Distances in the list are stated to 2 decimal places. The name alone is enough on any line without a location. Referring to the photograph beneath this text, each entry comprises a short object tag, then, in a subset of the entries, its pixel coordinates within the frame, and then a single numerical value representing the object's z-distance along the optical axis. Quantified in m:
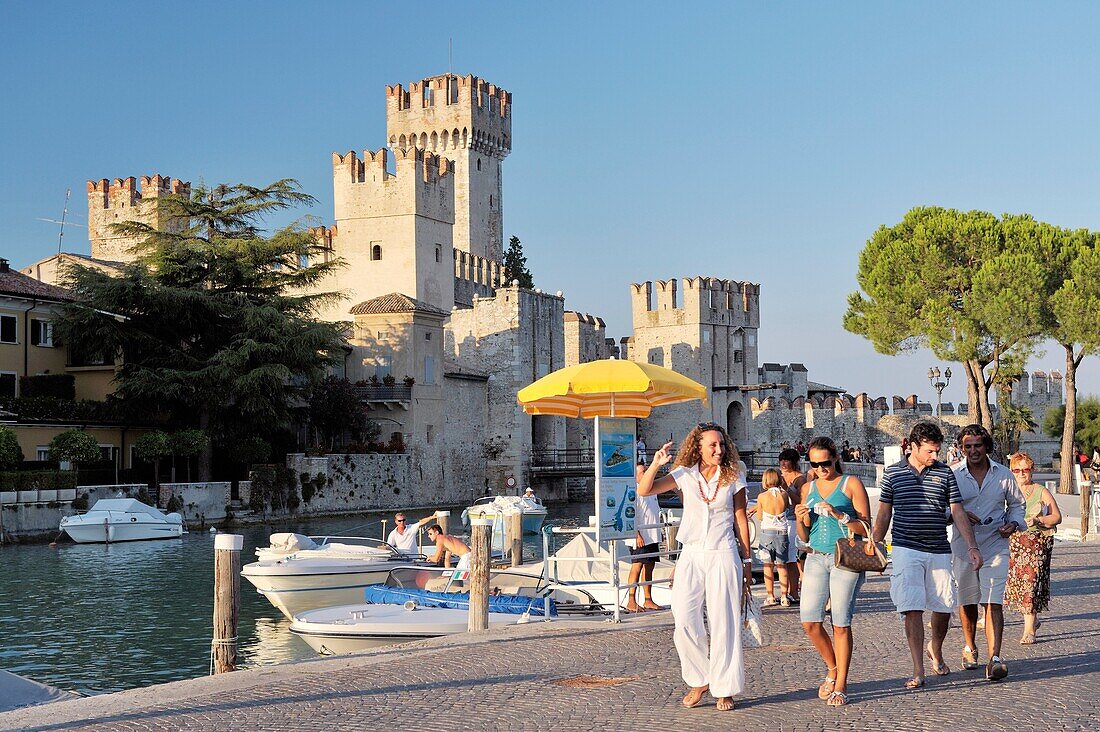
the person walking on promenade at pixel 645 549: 13.09
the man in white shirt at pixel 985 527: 8.21
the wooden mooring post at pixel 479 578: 11.32
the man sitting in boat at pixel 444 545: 16.36
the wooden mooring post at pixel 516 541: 17.23
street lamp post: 40.66
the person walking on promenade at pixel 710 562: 7.11
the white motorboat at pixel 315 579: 18.00
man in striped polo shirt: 7.52
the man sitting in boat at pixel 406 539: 19.88
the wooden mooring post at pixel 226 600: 10.20
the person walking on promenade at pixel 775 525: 12.35
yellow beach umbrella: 14.16
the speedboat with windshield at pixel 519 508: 31.76
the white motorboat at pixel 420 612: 12.95
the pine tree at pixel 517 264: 75.00
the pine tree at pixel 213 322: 39.31
